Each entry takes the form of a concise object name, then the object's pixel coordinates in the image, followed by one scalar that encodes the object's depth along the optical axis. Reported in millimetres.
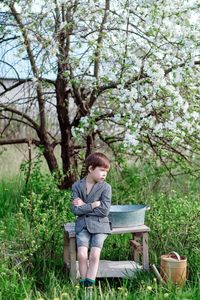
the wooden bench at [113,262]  4660
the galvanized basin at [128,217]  4828
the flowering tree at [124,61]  5387
